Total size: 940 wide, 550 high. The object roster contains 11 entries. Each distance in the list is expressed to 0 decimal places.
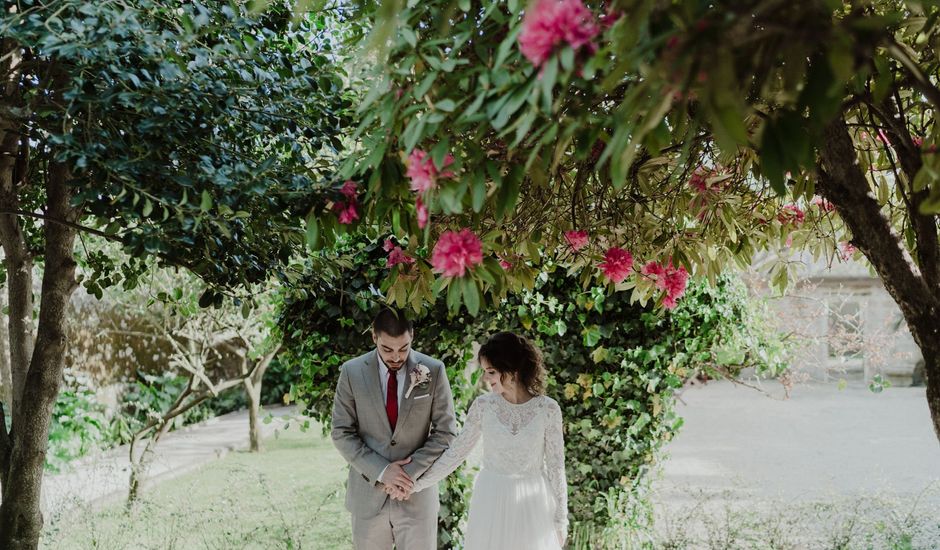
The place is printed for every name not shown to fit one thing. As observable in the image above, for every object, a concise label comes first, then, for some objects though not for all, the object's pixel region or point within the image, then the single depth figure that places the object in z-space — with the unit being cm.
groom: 317
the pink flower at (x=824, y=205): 295
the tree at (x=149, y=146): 211
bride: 319
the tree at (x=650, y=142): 109
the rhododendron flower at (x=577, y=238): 255
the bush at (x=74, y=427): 699
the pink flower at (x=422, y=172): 152
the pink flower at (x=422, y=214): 158
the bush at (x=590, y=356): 383
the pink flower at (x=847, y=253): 322
